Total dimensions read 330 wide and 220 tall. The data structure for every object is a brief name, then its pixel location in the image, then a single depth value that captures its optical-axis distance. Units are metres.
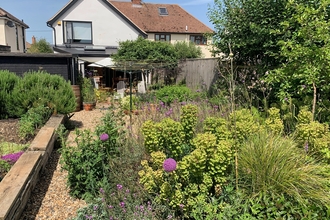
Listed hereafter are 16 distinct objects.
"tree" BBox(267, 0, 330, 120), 3.81
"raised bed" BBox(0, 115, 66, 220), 2.44
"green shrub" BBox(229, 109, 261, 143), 2.77
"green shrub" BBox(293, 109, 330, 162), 2.64
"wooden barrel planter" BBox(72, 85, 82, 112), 9.05
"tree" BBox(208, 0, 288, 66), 5.42
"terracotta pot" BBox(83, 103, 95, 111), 9.60
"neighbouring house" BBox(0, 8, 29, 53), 19.48
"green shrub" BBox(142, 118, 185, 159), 2.54
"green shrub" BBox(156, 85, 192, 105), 8.65
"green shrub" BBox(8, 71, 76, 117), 6.15
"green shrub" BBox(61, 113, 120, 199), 3.12
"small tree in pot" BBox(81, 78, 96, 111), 9.65
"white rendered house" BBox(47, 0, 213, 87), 17.11
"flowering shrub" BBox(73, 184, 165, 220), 2.50
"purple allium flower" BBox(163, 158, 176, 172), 2.15
